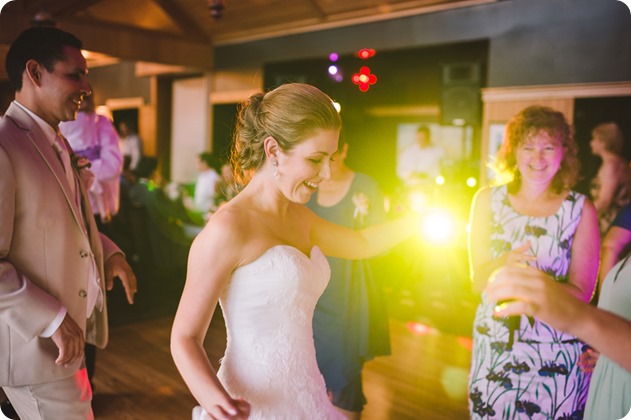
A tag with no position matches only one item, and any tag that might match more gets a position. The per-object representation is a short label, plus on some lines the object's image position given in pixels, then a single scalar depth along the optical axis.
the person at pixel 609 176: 4.56
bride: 1.38
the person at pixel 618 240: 2.72
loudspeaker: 6.20
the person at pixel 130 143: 9.98
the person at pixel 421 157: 8.00
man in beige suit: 1.56
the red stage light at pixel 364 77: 7.80
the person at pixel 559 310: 0.88
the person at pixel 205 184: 7.39
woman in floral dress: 2.05
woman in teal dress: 2.79
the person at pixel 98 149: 3.80
